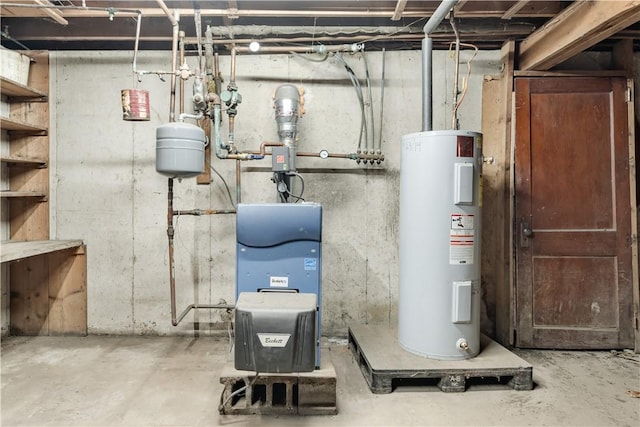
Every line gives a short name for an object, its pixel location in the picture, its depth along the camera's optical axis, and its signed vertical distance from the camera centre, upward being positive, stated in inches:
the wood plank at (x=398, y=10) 88.6 +50.9
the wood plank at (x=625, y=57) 100.2 +43.3
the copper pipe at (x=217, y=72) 103.9 +40.2
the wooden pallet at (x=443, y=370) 75.4 -30.2
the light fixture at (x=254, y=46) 96.2 +43.8
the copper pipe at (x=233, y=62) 100.4 +41.5
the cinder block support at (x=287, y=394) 68.1 -32.1
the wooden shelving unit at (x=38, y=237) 107.3 -5.5
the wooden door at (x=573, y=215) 98.6 +1.2
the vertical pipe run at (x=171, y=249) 94.5 -7.9
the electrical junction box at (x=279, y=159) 88.3 +13.8
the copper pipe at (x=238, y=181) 104.1 +10.2
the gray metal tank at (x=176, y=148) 78.5 +14.5
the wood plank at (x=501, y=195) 101.3 +6.6
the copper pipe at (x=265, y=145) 100.3 +19.8
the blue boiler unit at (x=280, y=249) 73.2 -6.0
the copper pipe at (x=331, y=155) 101.3 +17.2
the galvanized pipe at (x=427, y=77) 87.7 +33.2
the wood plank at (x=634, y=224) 98.0 -1.1
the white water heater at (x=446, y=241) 78.6 -4.6
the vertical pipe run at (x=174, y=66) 90.4 +36.3
